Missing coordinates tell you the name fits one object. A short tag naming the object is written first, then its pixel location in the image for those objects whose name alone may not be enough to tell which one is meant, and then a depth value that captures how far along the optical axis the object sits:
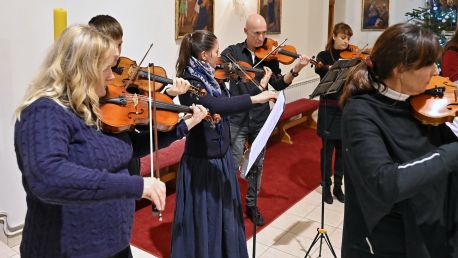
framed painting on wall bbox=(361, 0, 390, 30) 7.68
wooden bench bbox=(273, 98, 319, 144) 5.94
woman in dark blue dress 2.46
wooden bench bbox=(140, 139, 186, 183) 3.64
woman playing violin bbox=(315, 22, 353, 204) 3.82
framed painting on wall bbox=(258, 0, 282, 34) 5.73
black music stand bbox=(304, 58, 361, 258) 2.90
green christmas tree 6.50
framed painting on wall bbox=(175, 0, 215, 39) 4.38
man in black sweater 3.44
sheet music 2.02
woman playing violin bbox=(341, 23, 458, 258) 1.20
